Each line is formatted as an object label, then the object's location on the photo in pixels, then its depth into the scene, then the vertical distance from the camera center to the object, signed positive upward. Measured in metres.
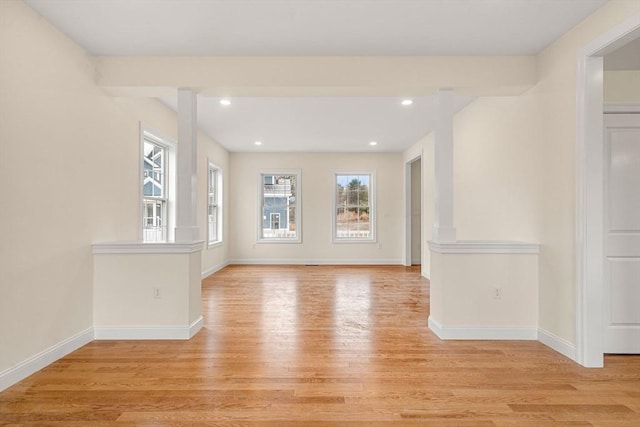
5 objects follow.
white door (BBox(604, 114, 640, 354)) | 2.65 -0.17
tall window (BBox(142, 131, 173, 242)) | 4.32 +0.36
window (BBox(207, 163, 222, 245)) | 6.54 +0.16
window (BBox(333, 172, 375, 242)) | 7.68 +0.15
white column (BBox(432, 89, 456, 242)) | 3.16 +0.44
